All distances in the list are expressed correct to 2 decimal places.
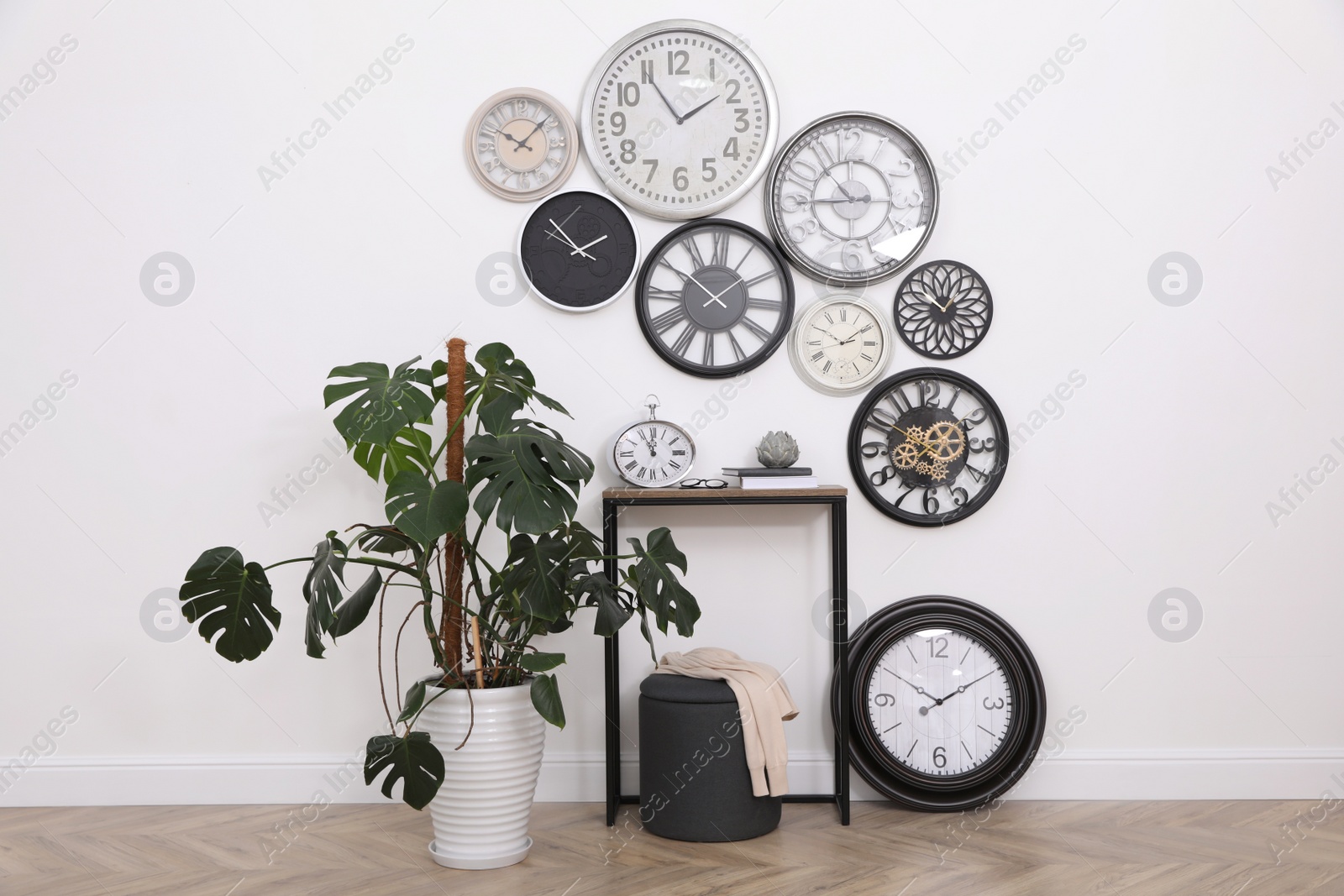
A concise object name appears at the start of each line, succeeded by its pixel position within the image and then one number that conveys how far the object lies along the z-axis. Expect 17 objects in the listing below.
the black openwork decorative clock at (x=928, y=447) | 2.83
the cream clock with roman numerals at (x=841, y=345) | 2.84
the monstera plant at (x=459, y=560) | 2.11
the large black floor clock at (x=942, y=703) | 2.71
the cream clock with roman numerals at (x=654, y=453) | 2.74
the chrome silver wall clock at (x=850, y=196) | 2.85
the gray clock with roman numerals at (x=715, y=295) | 2.85
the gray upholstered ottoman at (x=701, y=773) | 2.41
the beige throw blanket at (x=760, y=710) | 2.41
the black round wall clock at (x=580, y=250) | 2.83
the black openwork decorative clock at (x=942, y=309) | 2.86
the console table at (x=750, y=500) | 2.56
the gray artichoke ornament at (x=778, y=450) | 2.67
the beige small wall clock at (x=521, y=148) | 2.84
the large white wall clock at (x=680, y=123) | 2.83
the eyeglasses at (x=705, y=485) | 2.71
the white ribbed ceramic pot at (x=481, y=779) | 2.27
